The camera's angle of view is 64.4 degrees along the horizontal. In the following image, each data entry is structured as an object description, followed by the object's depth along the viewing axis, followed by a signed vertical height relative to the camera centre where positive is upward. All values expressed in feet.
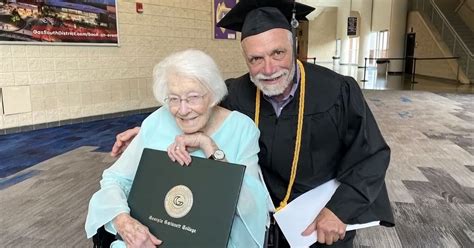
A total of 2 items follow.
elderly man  4.83 -0.96
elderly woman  4.05 -0.96
